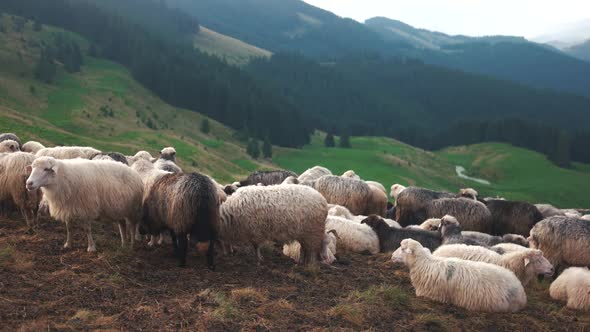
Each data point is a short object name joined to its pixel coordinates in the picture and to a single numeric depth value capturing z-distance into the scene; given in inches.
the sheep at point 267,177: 723.4
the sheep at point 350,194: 674.2
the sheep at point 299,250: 415.9
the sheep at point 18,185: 385.1
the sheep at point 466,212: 612.4
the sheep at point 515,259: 379.9
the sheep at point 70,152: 555.7
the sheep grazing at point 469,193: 704.5
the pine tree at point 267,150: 2805.1
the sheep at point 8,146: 494.3
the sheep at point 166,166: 556.3
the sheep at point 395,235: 490.0
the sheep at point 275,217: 378.0
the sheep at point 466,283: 324.8
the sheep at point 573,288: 362.3
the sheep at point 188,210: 336.8
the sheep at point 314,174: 776.0
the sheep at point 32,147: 582.2
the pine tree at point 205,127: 2810.0
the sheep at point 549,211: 696.4
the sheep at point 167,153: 659.4
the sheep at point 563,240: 442.6
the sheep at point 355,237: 492.7
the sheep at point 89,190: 328.8
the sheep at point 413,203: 669.3
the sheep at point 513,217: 629.0
